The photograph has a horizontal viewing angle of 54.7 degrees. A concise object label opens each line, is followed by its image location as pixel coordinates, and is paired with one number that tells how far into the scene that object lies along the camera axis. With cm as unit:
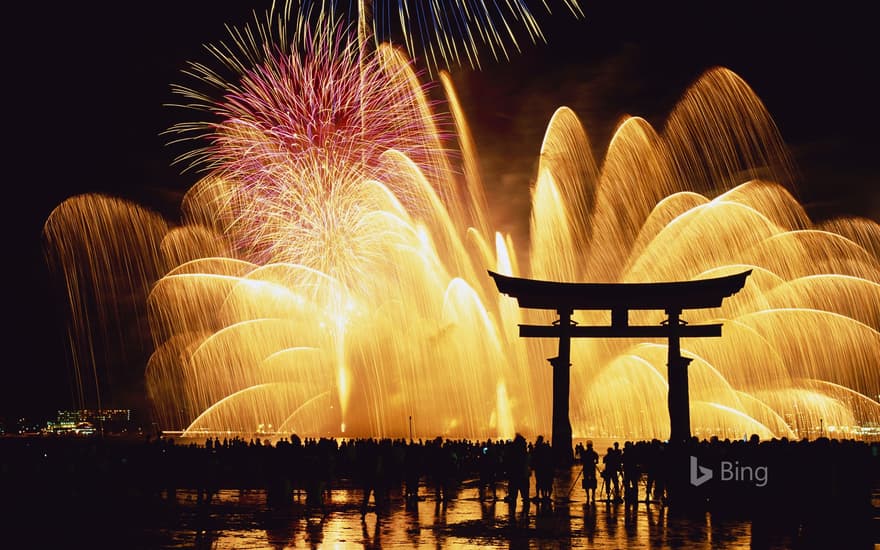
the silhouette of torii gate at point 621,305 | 3566
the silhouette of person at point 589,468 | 2275
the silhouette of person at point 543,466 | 2214
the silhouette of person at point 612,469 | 2356
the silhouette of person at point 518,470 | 2061
